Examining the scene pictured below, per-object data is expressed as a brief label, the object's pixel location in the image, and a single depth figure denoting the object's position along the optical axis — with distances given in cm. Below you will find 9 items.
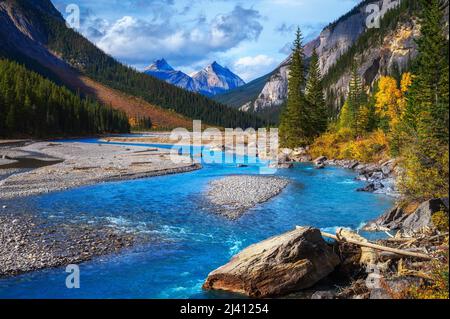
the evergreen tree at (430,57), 3636
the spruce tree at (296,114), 7219
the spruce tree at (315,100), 7450
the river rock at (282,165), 5565
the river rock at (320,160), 6022
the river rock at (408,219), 1864
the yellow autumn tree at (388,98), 6588
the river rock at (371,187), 3516
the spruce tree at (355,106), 7038
